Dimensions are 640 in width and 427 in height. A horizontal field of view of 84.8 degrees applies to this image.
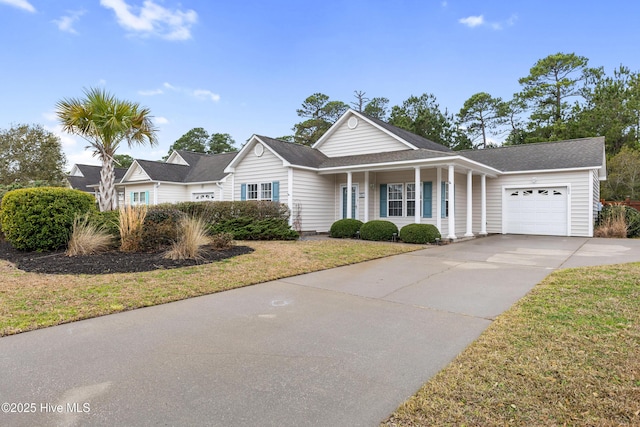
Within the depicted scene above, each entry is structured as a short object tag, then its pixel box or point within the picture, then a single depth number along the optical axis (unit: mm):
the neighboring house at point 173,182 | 21562
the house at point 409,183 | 15109
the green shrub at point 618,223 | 15101
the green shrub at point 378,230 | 13680
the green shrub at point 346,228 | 14641
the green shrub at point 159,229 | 9086
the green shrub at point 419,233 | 12750
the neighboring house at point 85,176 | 30364
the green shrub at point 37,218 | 8766
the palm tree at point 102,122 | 12297
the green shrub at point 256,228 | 12914
